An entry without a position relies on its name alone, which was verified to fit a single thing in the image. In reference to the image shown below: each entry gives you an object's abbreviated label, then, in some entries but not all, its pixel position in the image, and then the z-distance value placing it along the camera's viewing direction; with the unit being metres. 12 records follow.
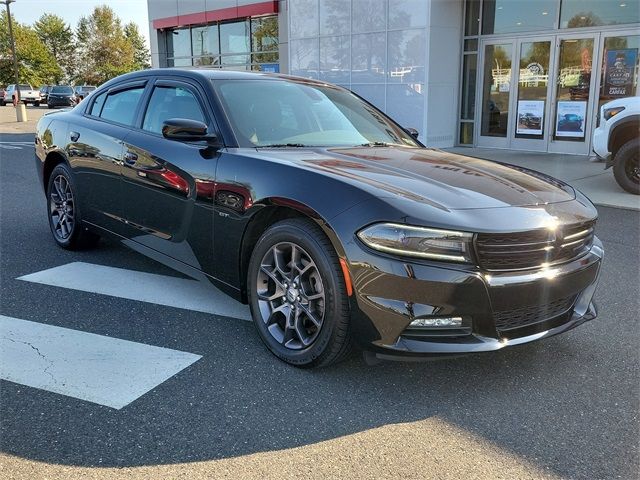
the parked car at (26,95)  49.94
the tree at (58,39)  77.06
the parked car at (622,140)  8.73
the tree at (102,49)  73.75
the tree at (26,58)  69.31
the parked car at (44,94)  49.62
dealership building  13.45
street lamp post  28.40
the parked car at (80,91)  45.29
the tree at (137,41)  92.58
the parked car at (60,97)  43.25
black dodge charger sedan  2.82
